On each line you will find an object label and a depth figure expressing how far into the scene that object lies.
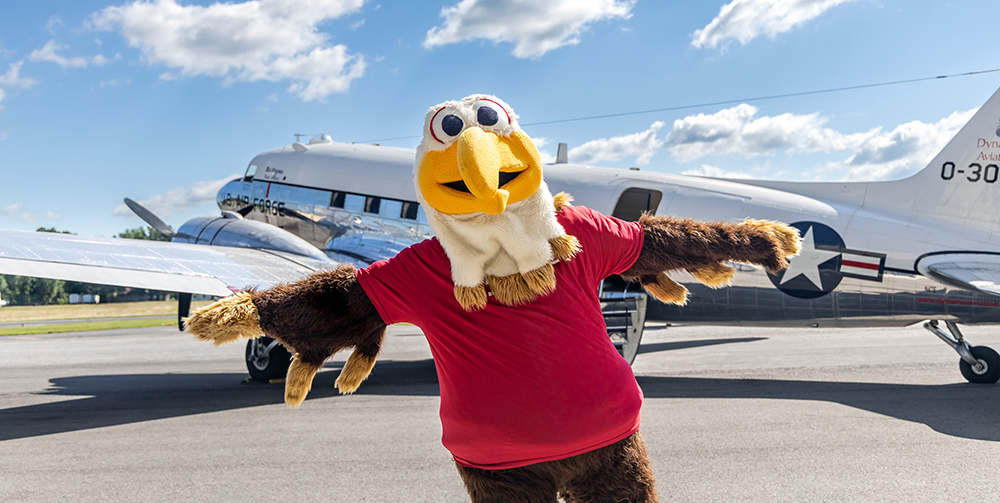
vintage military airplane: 6.23
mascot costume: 1.98
